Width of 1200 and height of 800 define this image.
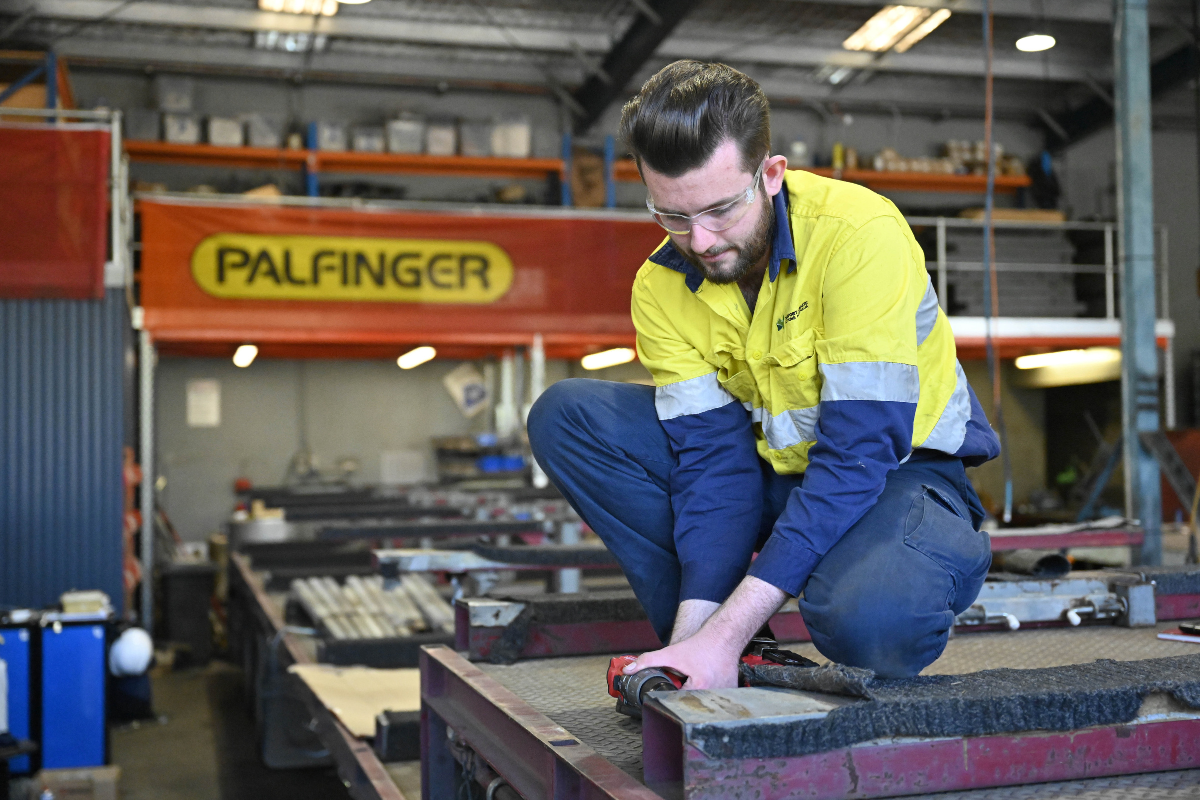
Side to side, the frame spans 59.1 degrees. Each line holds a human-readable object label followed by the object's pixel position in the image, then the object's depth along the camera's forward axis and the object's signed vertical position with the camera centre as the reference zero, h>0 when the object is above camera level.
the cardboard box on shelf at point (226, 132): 8.97 +2.61
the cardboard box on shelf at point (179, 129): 8.85 +2.61
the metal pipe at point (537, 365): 7.91 +0.53
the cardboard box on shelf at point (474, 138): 9.49 +2.67
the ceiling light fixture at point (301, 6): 8.22 +3.38
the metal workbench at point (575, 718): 1.15 -0.40
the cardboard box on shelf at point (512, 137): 9.55 +2.69
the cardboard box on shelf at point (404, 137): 9.37 +2.66
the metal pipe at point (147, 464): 6.27 -0.15
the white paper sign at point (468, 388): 9.95 +0.45
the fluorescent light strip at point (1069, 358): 9.53 +0.64
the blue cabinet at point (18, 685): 3.94 -0.90
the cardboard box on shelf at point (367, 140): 9.37 +2.63
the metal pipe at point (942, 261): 8.08 +1.31
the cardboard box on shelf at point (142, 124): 8.76 +2.63
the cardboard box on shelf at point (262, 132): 9.09 +2.65
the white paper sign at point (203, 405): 9.38 +0.31
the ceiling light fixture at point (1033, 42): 6.52 +2.39
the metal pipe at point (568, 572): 4.13 -0.54
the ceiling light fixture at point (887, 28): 8.70 +3.44
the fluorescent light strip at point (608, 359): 9.17 +0.67
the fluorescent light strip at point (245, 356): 8.51 +0.70
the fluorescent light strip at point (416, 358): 8.92 +0.69
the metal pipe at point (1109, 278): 8.73 +1.25
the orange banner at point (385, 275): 7.05 +1.15
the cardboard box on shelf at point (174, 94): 9.12 +3.00
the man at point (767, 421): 1.35 +0.02
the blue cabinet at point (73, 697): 3.95 -0.96
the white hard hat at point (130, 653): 4.45 -0.89
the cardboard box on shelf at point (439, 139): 9.41 +2.65
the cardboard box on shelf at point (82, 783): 3.35 -1.09
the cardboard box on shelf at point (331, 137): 9.27 +2.65
